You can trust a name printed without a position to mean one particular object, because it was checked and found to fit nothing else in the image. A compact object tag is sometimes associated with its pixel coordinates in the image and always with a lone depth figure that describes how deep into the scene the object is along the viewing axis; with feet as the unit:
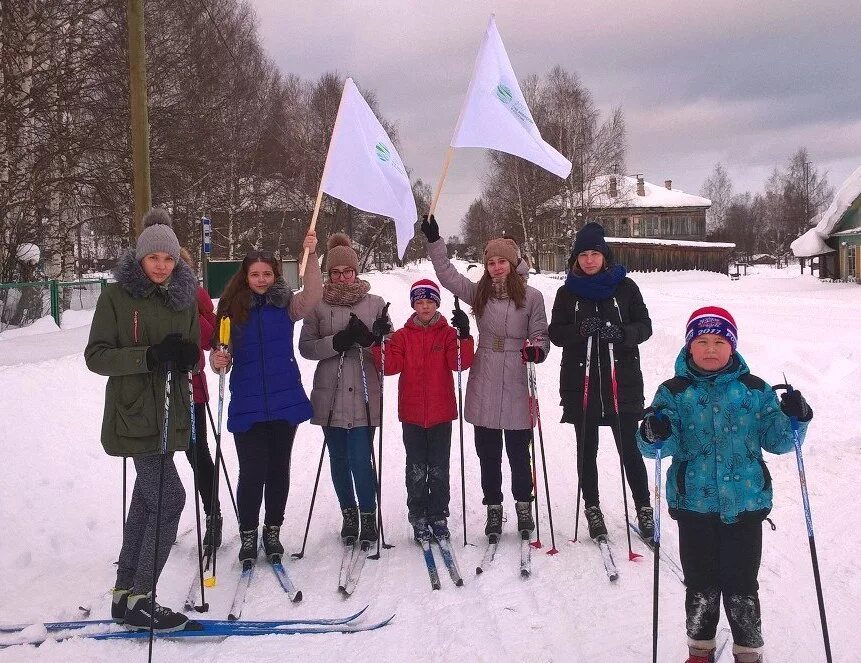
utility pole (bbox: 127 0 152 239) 27.43
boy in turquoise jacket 9.03
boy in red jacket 14.65
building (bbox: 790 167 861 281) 86.12
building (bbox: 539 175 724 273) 120.98
